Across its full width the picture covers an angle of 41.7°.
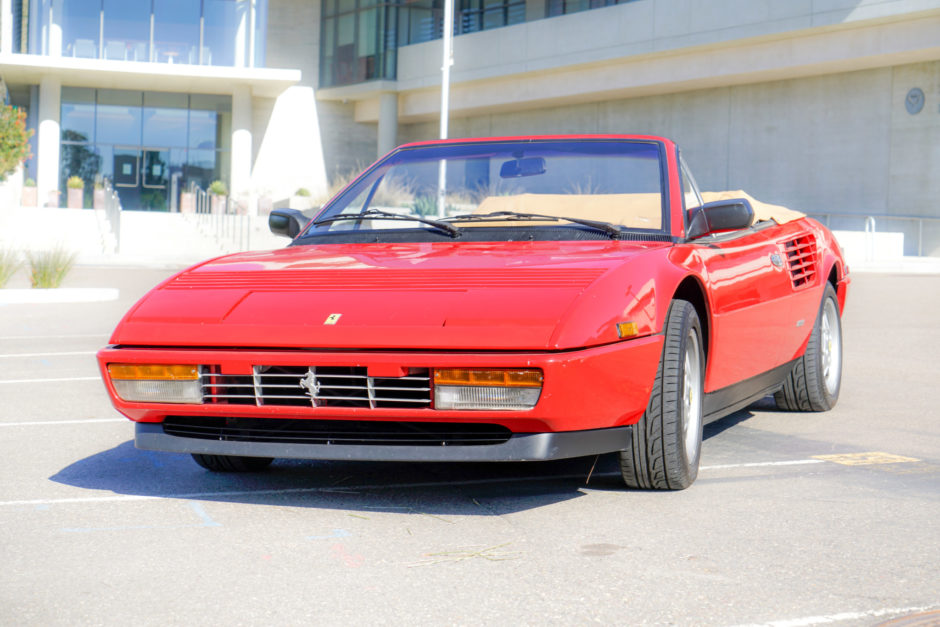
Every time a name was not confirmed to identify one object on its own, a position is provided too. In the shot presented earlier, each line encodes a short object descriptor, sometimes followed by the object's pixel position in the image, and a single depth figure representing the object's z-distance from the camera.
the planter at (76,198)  37.81
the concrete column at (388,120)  46.28
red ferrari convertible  4.12
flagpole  32.20
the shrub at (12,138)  29.56
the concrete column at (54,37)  40.41
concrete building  31.97
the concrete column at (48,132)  41.56
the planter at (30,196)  36.78
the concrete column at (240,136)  43.31
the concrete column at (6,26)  42.81
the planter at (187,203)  38.44
